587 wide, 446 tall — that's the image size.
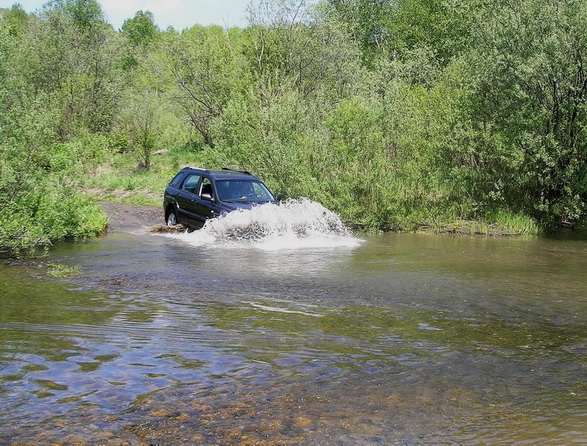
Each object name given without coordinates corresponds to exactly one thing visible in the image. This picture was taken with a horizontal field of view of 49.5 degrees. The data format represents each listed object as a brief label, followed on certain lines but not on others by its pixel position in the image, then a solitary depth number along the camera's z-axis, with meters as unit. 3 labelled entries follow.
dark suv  16.06
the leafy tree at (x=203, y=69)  32.47
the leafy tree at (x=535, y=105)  19.03
